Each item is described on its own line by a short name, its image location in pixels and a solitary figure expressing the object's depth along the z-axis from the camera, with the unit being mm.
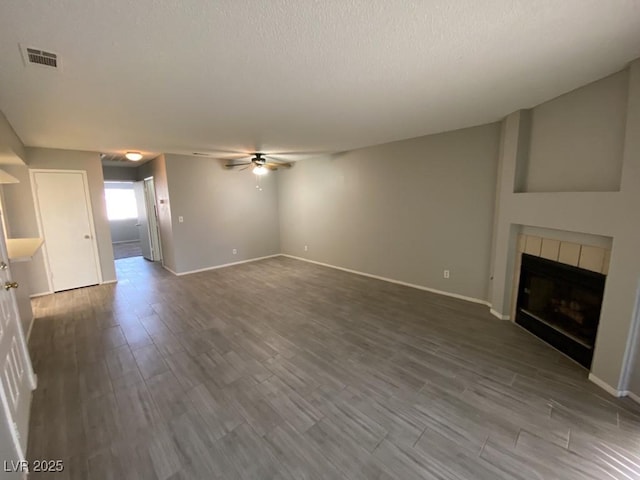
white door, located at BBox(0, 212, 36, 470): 1462
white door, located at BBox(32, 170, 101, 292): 4637
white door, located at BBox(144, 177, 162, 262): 6639
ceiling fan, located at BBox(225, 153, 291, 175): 5202
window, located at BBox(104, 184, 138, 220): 9904
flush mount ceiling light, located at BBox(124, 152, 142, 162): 4850
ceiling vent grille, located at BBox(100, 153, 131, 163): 5371
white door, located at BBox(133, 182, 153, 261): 7162
